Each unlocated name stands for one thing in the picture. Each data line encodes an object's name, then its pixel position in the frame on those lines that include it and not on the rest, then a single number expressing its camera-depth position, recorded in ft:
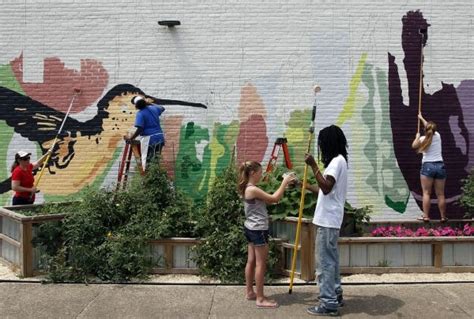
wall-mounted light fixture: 31.40
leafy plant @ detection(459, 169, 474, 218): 26.04
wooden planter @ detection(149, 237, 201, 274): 22.15
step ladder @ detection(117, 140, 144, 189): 26.13
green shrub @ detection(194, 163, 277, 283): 21.16
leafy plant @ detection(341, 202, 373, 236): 22.21
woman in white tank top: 27.48
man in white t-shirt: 17.51
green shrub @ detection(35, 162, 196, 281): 21.50
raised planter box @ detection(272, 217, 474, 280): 21.57
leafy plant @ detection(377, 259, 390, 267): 21.75
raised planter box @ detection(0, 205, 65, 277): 21.94
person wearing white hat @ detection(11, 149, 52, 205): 26.07
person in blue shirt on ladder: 27.58
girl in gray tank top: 18.28
